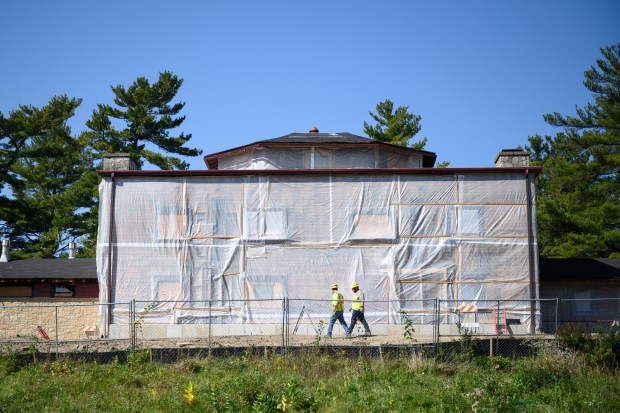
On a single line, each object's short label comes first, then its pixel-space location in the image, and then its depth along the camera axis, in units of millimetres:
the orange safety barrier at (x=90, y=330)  22625
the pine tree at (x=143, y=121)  48219
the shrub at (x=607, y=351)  16609
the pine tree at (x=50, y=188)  43531
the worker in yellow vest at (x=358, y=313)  20098
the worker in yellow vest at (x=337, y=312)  20031
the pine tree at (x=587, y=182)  37906
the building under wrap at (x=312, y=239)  22703
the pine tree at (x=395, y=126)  53156
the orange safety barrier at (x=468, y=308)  22220
